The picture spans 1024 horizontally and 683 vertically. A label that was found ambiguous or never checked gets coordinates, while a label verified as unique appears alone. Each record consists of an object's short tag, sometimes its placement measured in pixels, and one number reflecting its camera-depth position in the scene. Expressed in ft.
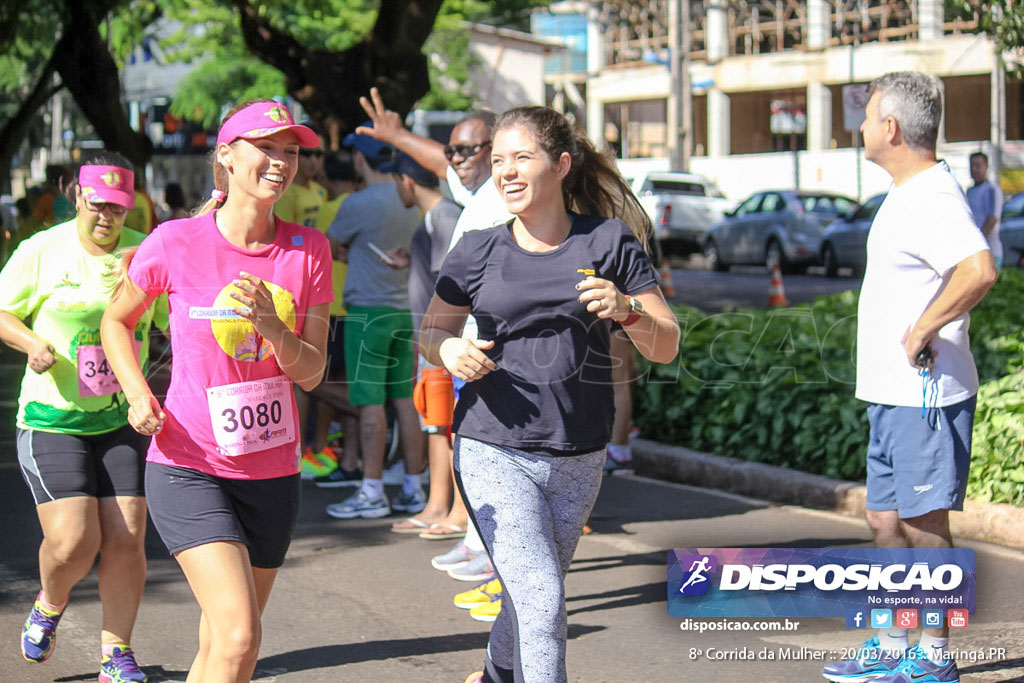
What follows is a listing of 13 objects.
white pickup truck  98.27
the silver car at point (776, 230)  83.15
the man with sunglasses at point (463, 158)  18.51
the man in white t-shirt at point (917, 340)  14.55
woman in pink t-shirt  12.28
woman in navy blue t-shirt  12.16
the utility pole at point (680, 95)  111.65
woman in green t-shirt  15.52
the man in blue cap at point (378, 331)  25.36
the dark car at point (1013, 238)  68.08
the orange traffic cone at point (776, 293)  63.72
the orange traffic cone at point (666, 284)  63.62
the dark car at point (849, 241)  77.61
